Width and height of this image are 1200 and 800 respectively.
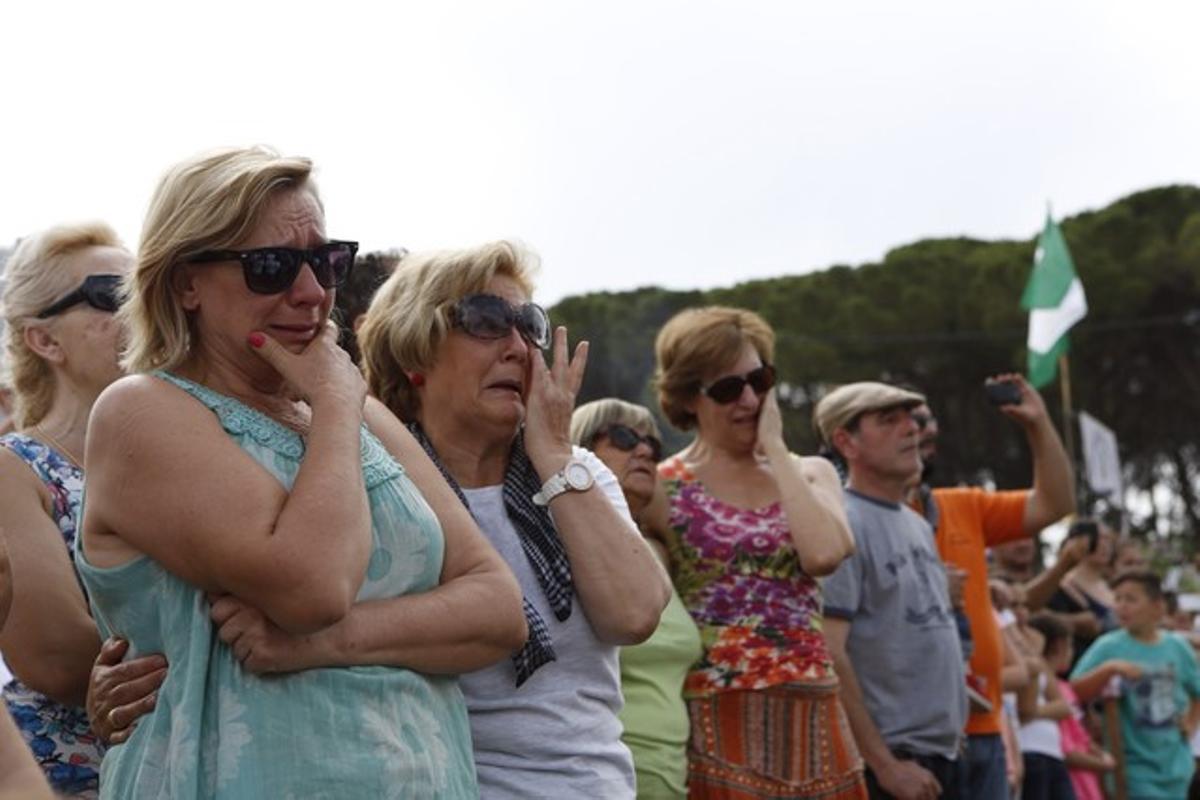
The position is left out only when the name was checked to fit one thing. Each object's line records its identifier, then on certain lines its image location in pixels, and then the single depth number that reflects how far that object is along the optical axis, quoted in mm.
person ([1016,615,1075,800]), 9539
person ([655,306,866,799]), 5359
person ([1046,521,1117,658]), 12562
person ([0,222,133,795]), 3734
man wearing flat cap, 6336
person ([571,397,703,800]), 4965
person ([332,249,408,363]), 4812
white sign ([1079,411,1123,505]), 21375
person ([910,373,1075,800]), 7258
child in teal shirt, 11523
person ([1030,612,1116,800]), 10648
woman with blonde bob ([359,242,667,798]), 3834
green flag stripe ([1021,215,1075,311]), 20359
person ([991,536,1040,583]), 11539
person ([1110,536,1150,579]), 14203
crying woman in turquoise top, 3078
